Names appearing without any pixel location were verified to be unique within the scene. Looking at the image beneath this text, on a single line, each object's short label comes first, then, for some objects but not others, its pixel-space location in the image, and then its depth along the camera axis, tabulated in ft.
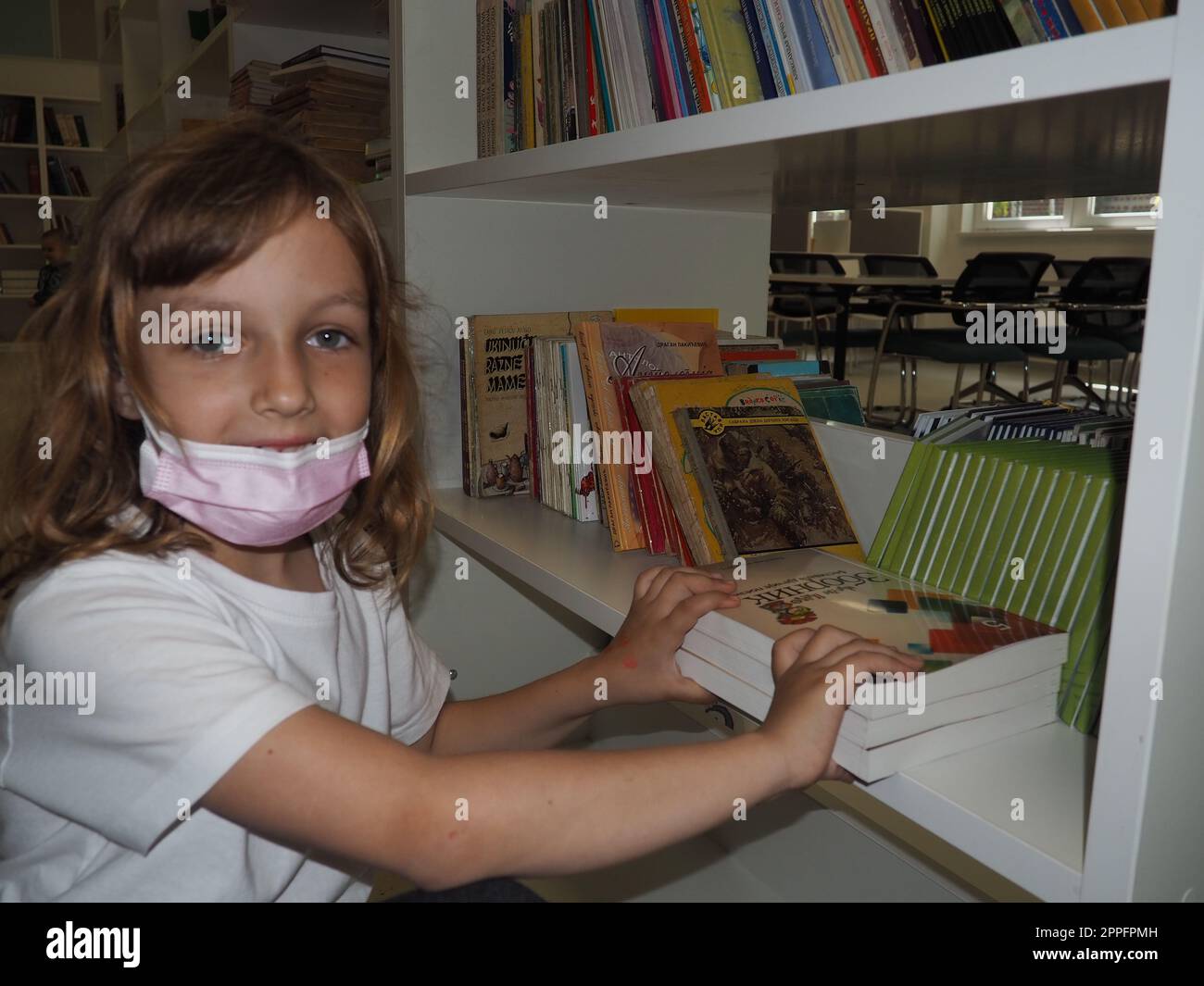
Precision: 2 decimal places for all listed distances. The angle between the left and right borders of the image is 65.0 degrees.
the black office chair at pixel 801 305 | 19.30
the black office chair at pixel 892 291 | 17.24
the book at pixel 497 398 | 4.37
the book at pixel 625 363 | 3.62
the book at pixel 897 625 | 2.12
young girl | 2.01
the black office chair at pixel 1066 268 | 21.65
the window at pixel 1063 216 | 26.45
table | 16.16
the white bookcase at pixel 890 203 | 1.56
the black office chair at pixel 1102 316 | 14.71
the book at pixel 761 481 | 3.12
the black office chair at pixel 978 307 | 14.62
